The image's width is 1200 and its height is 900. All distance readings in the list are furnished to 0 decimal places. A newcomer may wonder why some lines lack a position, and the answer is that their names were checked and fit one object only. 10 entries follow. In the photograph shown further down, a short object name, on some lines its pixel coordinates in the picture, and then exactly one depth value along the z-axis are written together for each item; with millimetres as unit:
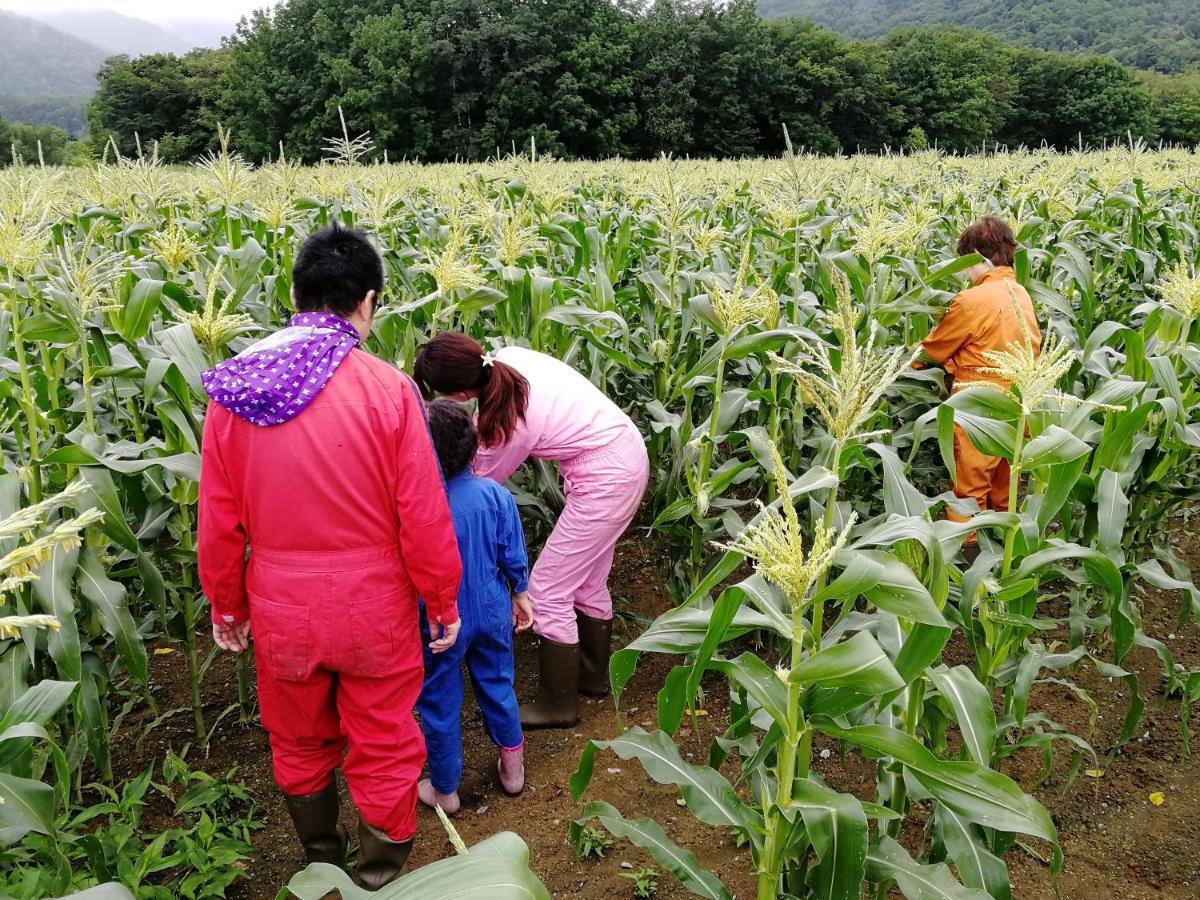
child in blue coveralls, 3033
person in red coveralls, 2367
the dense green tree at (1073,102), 53219
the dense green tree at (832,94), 43906
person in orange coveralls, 4489
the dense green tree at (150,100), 43562
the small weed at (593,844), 3010
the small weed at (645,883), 2844
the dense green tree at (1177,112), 53438
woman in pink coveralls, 3236
